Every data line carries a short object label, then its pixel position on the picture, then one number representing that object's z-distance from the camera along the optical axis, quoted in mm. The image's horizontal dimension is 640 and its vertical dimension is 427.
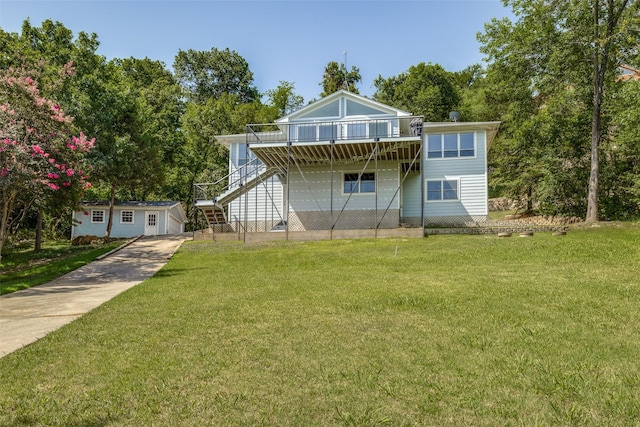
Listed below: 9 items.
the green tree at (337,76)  46719
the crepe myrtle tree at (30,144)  11758
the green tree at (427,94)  39719
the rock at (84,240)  24219
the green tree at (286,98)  43750
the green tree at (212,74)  53281
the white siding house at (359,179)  21328
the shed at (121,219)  28203
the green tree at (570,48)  19422
